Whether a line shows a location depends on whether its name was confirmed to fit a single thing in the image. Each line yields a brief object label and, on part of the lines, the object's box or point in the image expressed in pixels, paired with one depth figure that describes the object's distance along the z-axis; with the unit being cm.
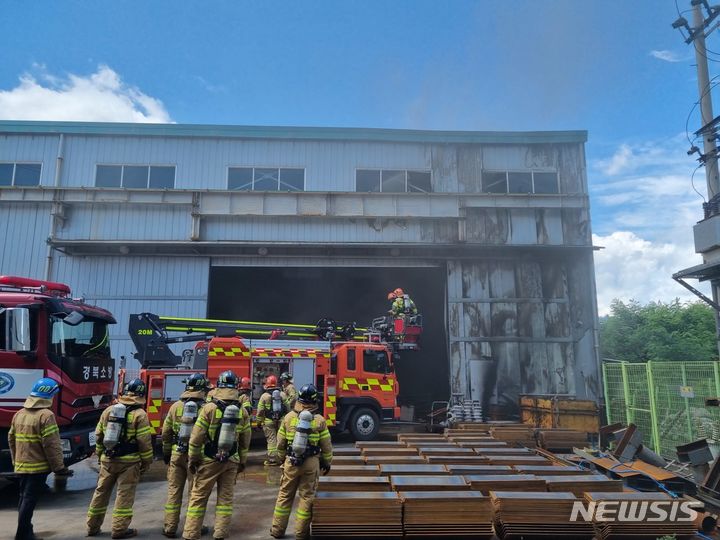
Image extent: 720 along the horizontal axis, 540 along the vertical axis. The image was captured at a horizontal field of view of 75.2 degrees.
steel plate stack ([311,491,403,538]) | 447
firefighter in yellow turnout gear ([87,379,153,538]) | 519
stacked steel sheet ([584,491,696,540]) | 450
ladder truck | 1099
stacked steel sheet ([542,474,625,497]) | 525
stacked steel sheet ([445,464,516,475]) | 591
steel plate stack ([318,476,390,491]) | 503
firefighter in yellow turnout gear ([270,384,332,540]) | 497
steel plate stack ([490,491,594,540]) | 454
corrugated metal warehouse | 1455
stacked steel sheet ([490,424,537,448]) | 959
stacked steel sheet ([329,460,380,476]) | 561
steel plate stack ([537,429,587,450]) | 962
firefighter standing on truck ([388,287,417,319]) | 1298
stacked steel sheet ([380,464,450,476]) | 571
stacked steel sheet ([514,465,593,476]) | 583
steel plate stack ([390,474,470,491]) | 503
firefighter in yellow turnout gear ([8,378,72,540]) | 500
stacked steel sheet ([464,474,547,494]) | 522
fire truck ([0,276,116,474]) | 653
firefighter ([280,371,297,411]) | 927
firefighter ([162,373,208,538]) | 530
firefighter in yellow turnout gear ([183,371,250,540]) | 495
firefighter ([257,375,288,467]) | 913
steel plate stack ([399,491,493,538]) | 445
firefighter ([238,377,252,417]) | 1000
